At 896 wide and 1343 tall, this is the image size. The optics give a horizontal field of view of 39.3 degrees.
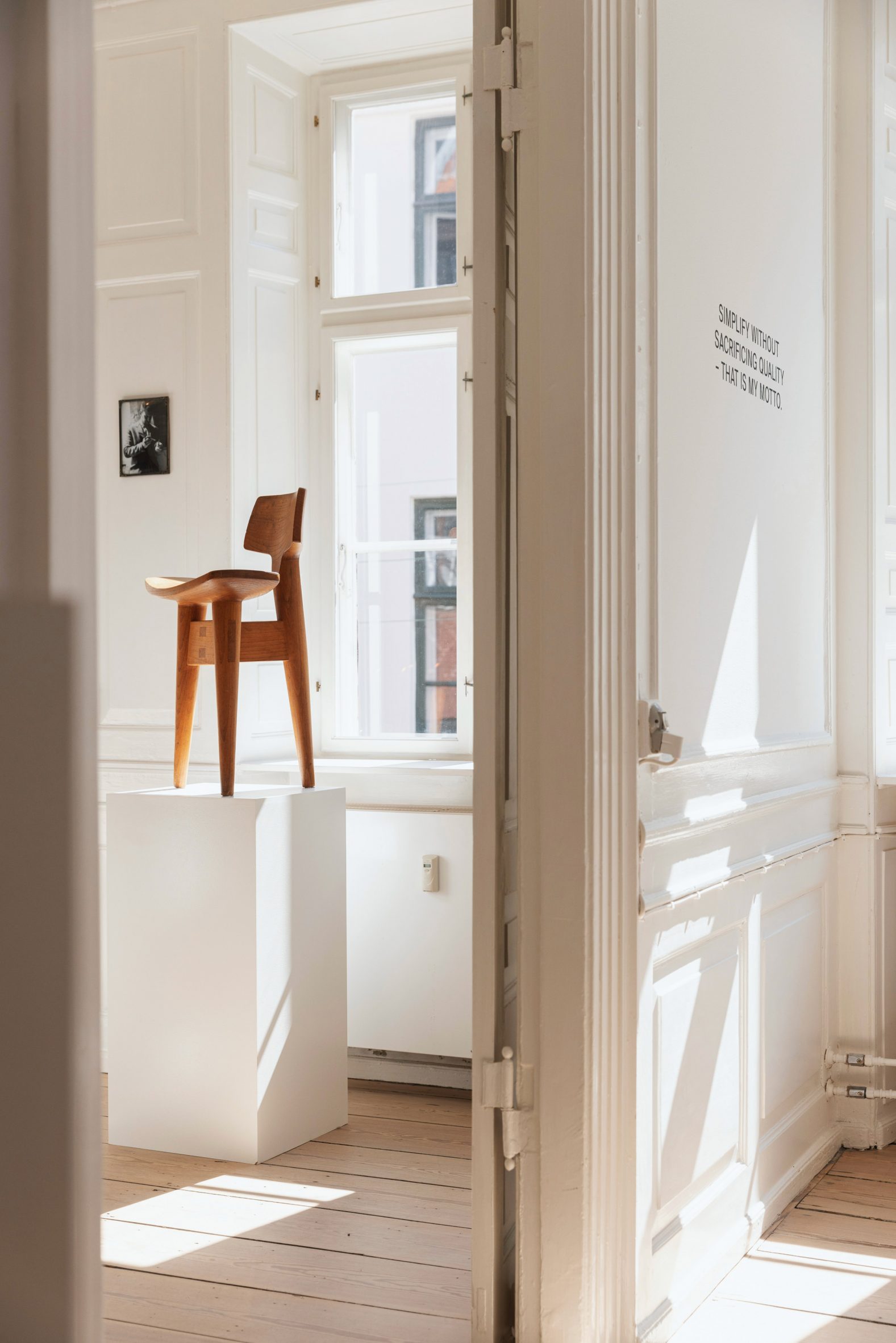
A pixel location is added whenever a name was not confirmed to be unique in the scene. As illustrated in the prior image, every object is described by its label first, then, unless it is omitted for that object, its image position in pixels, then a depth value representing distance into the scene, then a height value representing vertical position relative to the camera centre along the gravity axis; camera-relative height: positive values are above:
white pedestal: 3.14 -0.87
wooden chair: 3.33 +0.01
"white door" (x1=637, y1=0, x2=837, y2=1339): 2.16 +0.01
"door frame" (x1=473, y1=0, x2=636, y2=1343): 1.97 -0.05
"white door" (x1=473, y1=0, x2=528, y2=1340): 2.08 -0.01
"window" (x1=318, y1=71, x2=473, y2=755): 4.12 +0.73
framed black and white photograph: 4.03 +0.64
